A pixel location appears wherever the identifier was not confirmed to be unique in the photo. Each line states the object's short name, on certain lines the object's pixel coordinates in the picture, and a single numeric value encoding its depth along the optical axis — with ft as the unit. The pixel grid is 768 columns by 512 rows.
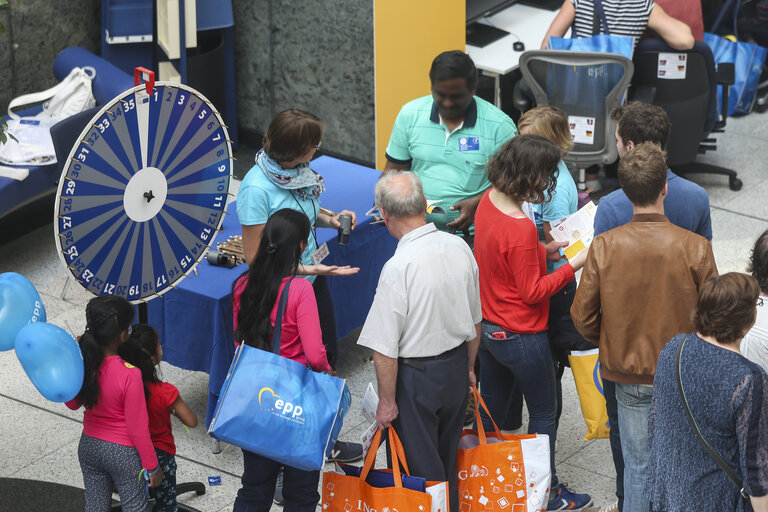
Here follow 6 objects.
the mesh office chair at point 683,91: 44.80
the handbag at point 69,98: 44.45
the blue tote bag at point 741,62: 54.34
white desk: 47.62
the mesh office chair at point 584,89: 42.04
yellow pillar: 46.11
